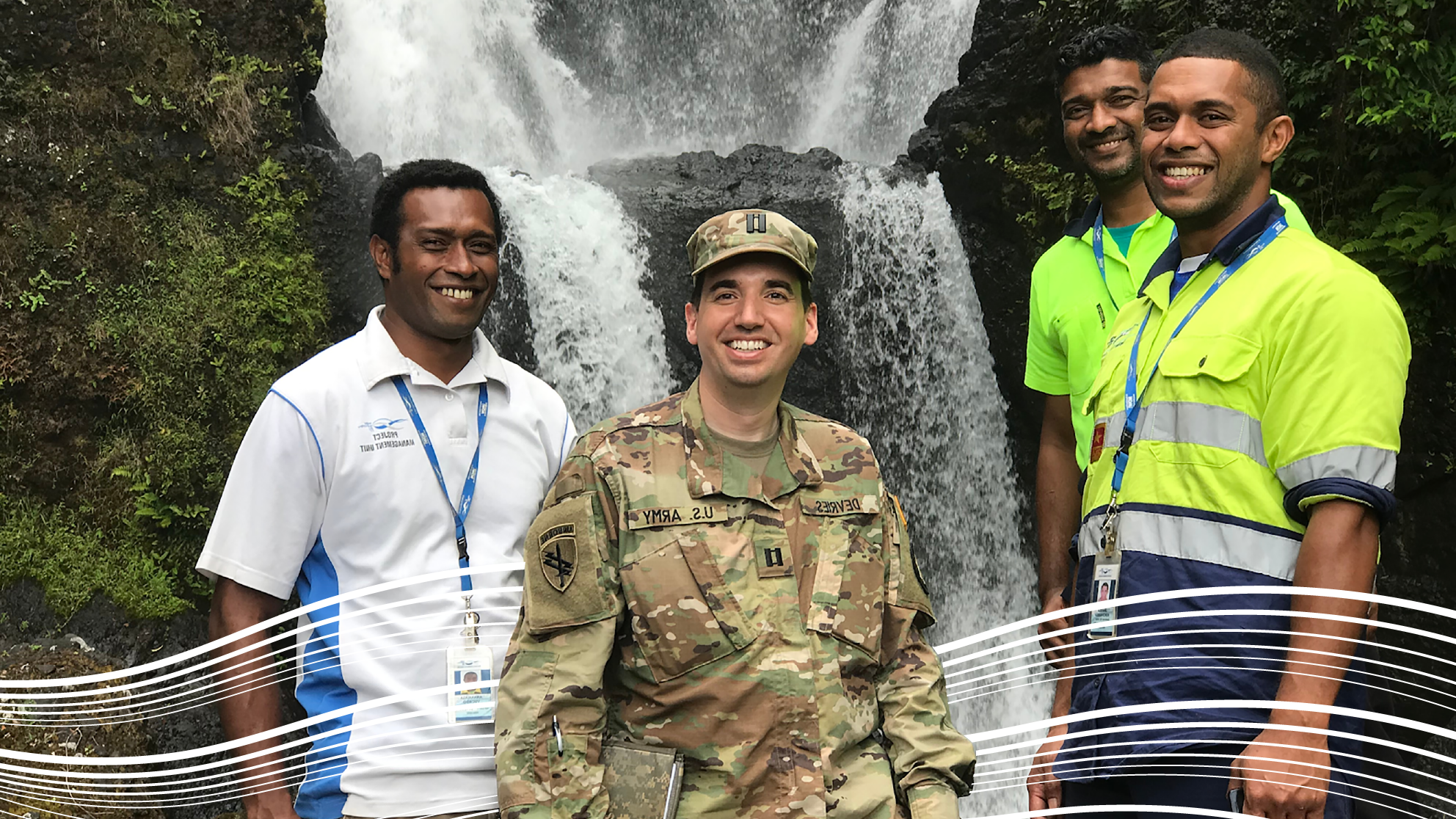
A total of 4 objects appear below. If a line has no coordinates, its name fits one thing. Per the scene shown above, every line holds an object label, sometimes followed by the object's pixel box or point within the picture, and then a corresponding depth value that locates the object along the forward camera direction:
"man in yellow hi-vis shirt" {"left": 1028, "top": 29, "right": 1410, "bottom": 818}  2.37
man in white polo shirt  2.71
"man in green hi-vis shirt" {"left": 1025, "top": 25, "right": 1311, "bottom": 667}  3.82
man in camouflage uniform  2.37
